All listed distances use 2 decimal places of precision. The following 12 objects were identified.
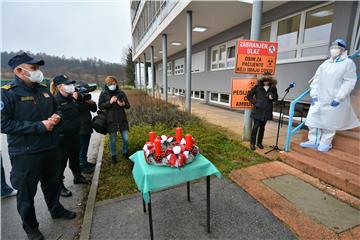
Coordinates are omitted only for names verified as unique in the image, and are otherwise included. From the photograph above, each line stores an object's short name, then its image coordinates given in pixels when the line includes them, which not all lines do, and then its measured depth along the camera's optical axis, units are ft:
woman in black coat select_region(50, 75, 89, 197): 9.97
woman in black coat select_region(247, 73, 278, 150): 14.01
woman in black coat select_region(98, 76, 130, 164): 12.40
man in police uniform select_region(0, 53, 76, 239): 6.79
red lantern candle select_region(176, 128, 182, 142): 7.73
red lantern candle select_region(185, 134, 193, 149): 7.12
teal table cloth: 6.33
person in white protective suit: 10.48
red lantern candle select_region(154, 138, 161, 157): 6.81
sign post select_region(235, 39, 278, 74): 14.14
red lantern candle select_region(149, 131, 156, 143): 7.57
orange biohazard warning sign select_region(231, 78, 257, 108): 15.24
